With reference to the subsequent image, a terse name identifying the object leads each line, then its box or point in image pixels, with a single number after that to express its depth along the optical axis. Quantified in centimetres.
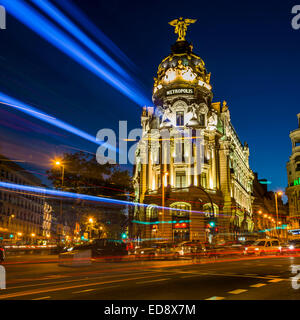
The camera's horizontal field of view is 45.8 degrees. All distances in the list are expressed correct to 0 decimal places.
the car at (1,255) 2211
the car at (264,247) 3116
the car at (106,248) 2436
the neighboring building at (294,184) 9088
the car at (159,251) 2863
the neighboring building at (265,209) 9394
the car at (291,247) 3547
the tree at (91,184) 4400
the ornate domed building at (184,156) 5244
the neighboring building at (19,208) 7519
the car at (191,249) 2970
